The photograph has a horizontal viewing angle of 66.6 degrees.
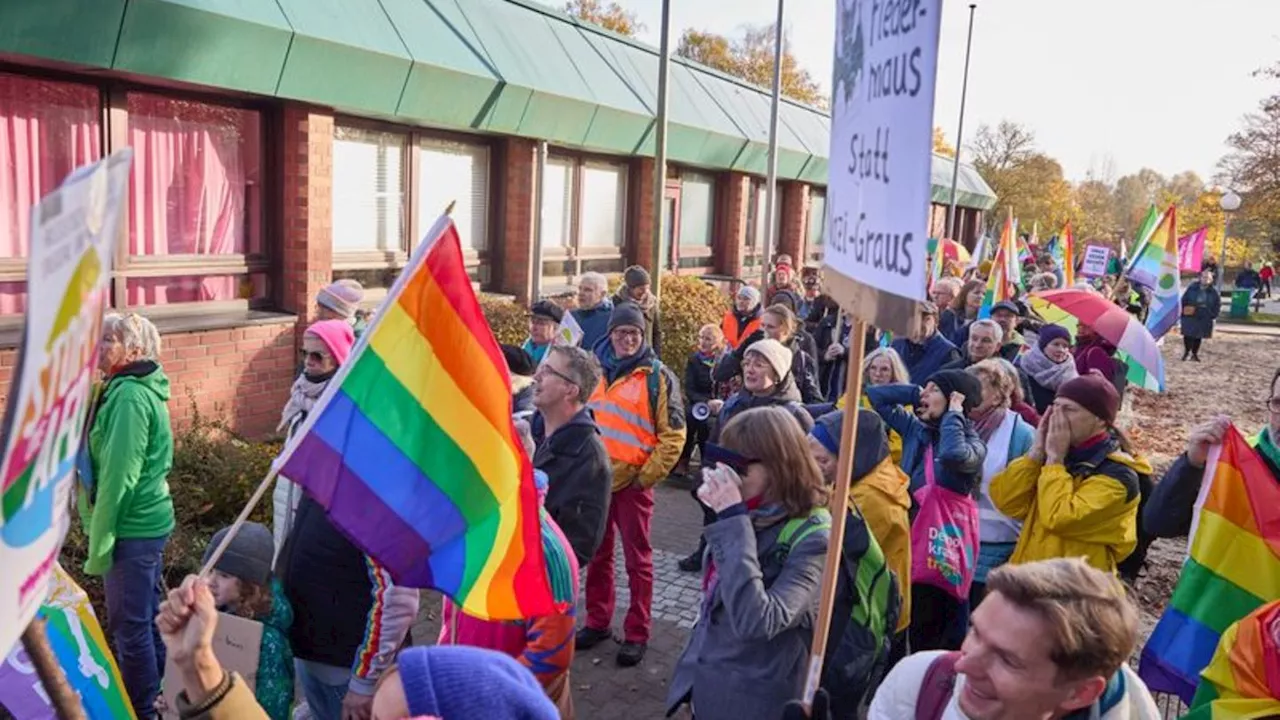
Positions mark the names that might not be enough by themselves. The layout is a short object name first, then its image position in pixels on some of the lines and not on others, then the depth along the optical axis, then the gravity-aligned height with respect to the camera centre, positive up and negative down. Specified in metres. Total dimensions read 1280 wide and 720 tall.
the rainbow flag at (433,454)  2.36 -0.61
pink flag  17.88 -0.13
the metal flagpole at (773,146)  13.02 +1.06
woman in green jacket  3.91 -1.21
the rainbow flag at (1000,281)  10.57 -0.52
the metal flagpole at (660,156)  9.53 +0.65
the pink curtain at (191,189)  7.80 +0.09
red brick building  6.91 +0.57
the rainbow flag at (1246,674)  2.59 -1.17
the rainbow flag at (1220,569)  3.27 -1.09
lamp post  26.14 +1.14
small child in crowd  2.92 -1.20
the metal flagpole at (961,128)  27.30 +2.97
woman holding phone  2.85 -1.01
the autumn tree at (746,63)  46.62 +7.70
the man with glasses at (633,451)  5.27 -1.27
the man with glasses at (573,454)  3.93 -0.96
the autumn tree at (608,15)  42.62 +8.91
